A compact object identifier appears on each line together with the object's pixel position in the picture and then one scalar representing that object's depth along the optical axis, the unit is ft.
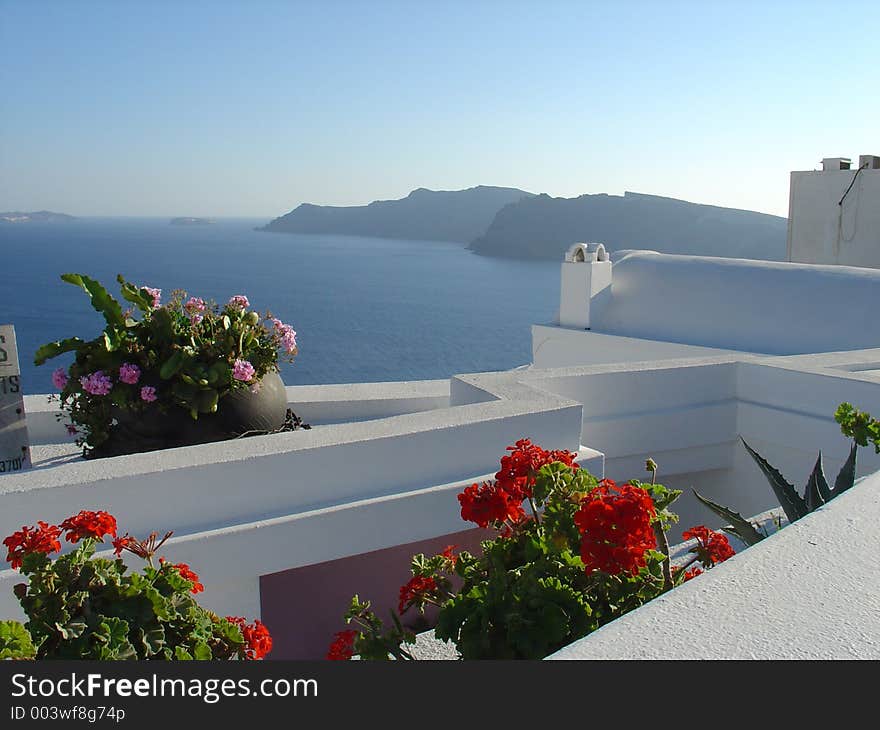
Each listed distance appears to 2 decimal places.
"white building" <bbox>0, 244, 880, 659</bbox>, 5.22
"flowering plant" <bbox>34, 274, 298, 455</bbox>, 11.96
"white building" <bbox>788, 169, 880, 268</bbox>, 41.29
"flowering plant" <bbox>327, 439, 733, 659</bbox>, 6.42
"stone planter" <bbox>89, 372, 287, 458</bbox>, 12.08
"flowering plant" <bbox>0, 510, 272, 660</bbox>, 5.99
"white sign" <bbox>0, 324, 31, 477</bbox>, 11.96
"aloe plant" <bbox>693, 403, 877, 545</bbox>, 9.61
